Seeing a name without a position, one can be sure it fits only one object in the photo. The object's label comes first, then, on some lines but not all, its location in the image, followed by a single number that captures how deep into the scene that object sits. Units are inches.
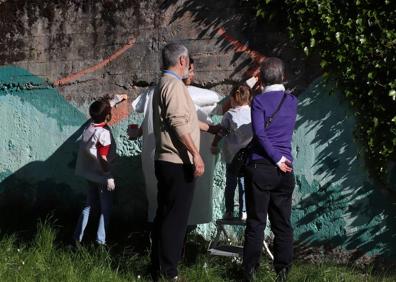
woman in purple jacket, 188.4
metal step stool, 208.7
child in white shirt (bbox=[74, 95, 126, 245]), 237.0
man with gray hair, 183.3
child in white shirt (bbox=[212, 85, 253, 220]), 216.8
